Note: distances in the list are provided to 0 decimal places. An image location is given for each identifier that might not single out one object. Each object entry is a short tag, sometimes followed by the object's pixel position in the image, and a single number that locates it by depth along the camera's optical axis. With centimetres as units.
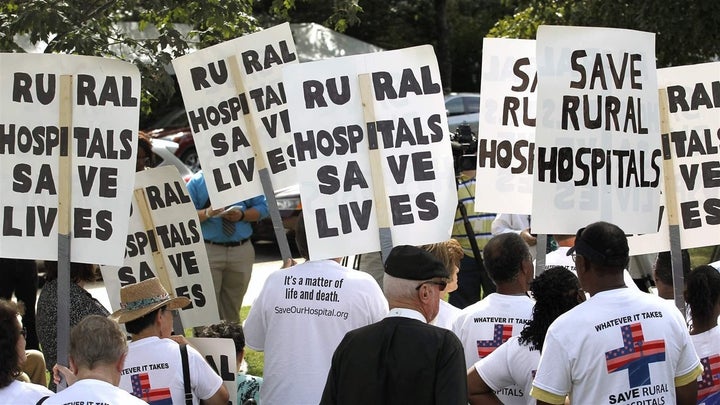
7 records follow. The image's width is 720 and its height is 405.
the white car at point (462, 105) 2266
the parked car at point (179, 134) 2142
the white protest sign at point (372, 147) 624
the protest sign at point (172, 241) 724
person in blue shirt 957
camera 875
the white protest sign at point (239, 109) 707
